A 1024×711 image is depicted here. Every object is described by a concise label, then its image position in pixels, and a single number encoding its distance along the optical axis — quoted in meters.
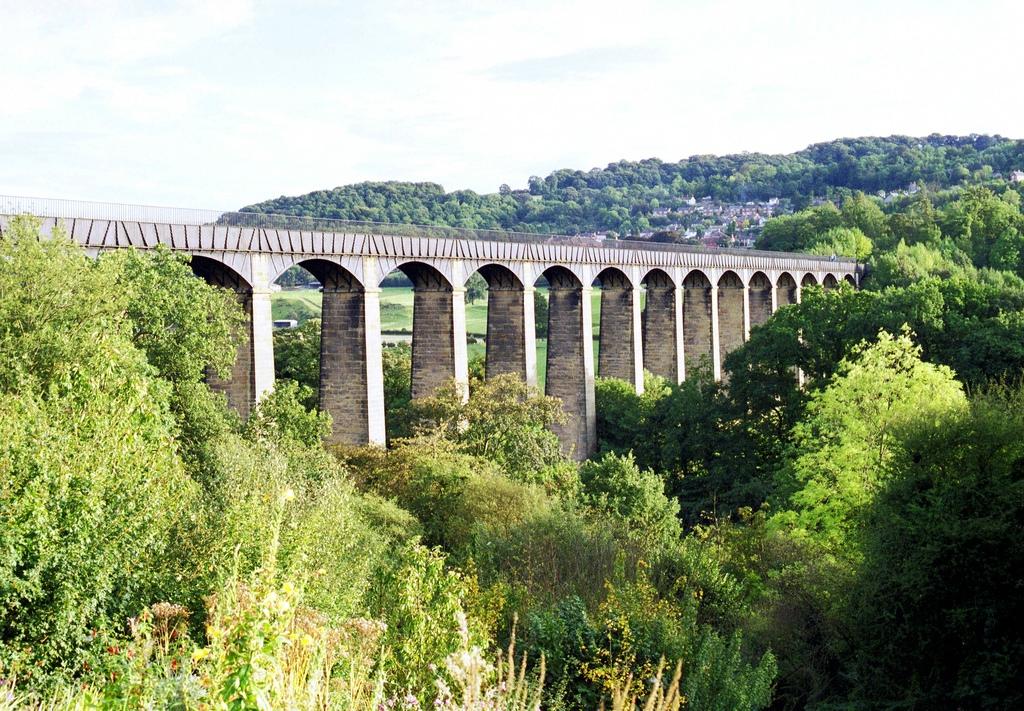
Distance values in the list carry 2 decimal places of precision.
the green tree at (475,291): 135.50
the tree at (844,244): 118.75
